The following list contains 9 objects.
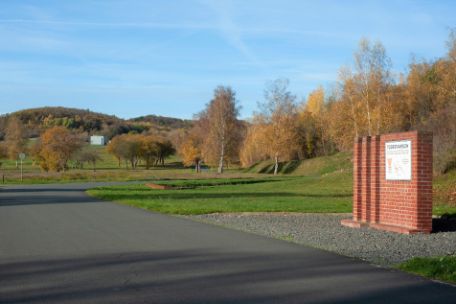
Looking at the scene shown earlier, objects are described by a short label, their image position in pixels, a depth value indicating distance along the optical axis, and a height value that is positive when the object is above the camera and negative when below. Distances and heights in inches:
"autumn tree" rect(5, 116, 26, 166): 4234.7 +159.9
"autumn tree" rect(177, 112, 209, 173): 3250.7 +119.5
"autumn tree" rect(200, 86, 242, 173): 3004.4 +186.3
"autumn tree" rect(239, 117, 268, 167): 2834.9 +105.4
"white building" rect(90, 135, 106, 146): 6781.5 +269.0
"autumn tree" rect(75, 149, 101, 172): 3943.9 +50.4
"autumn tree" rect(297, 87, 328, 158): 3128.4 +171.7
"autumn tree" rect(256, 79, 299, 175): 2792.8 +178.6
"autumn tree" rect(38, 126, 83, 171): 3294.8 +78.2
